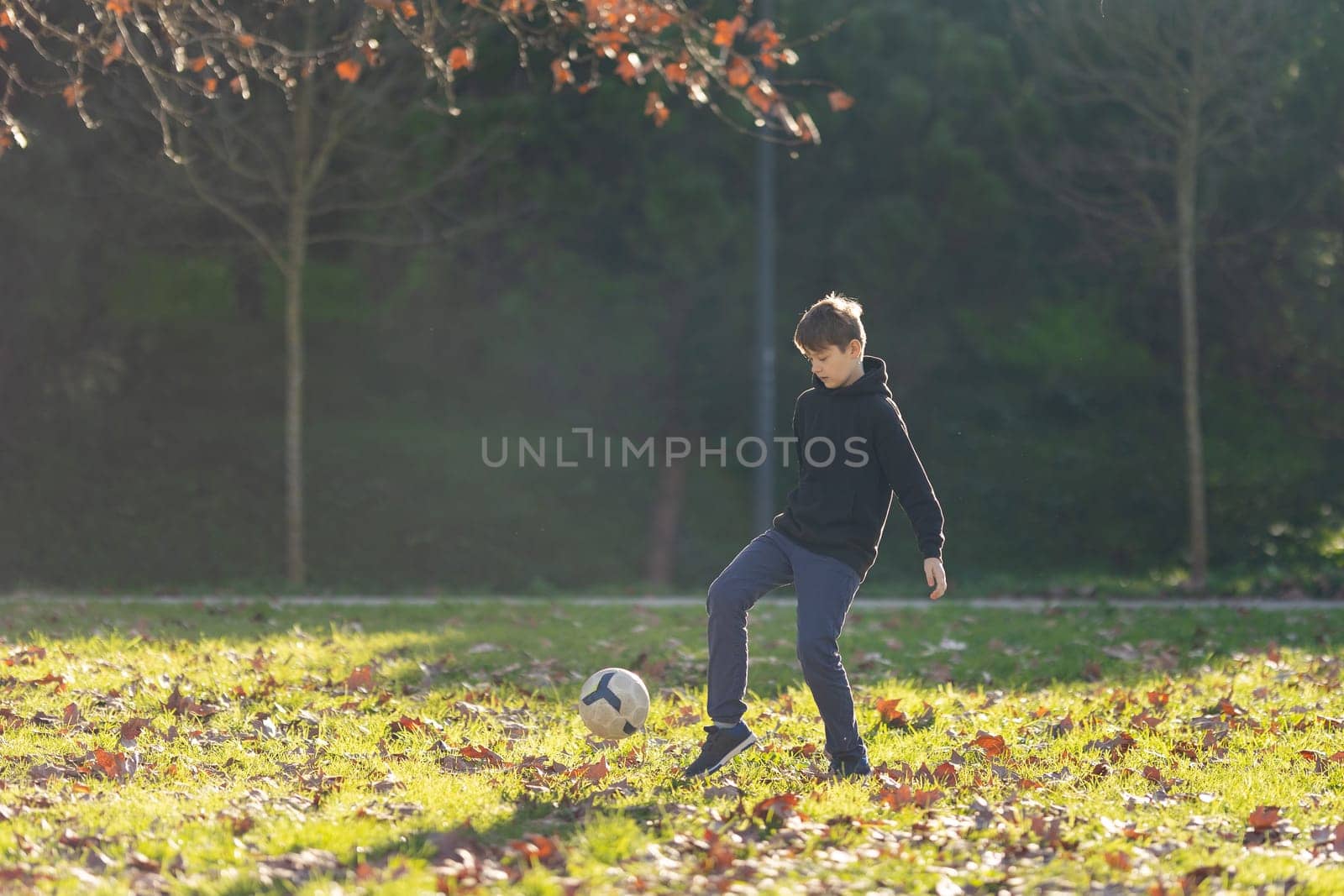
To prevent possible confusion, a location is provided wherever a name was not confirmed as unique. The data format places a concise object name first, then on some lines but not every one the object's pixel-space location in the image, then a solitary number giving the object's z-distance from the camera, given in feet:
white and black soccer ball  36.83
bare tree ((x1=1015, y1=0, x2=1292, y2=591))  91.81
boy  34.17
